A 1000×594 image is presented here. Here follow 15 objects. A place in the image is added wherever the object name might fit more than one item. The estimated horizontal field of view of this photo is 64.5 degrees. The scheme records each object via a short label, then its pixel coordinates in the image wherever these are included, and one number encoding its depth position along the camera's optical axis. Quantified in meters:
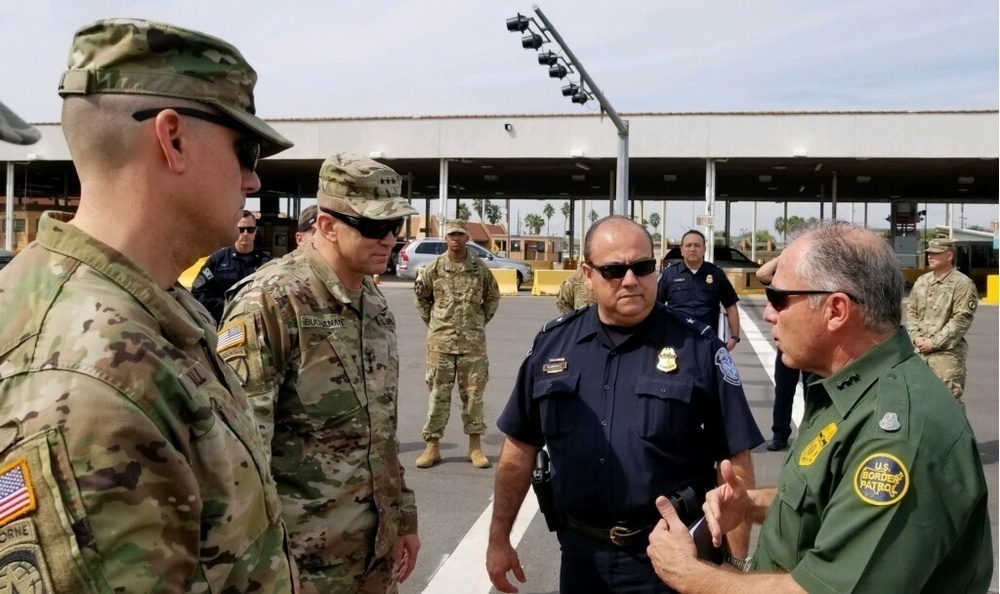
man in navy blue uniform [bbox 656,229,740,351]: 8.12
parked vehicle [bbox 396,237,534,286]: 26.73
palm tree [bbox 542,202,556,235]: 123.58
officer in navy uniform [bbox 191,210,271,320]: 6.38
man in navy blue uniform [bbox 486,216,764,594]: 2.69
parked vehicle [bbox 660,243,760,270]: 31.59
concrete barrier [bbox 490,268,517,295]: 24.89
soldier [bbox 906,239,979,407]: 6.62
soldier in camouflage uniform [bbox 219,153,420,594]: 2.60
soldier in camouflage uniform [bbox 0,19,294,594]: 1.02
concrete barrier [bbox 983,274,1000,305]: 23.80
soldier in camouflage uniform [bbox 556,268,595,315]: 8.23
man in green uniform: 1.62
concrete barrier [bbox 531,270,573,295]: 24.81
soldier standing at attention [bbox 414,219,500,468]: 6.57
